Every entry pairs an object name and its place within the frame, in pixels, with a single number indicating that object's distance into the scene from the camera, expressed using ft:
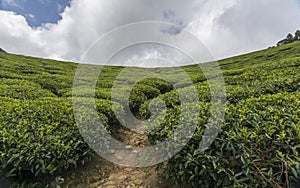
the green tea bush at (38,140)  9.88
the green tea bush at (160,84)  32.91
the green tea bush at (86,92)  23.26
